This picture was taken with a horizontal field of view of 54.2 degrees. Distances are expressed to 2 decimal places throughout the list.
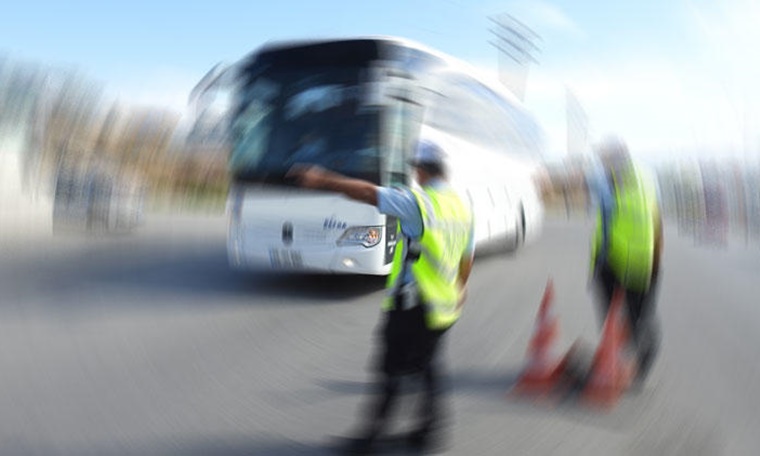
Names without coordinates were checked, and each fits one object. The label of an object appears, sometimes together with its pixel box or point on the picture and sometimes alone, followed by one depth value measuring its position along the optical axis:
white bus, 8.97
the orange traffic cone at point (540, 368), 5.46
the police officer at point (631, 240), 5.43
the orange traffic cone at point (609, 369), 5.18
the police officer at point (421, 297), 3.87
